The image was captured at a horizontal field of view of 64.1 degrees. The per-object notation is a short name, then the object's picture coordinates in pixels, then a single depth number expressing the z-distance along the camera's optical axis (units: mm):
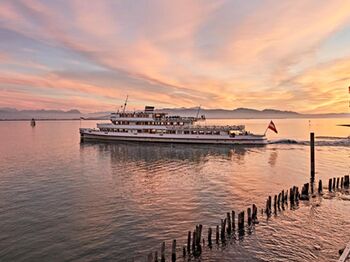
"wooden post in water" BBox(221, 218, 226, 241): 17331
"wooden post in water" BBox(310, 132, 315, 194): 34425
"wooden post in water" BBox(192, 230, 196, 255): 15820
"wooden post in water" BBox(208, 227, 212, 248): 16647
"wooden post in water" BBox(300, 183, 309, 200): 25906
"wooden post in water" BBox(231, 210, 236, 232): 18272
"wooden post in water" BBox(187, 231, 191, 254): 15562
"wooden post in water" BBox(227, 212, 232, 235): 18016
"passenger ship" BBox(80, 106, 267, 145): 74750
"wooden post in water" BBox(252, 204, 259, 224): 20109
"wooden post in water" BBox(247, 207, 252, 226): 19781
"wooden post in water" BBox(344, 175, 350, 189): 29853
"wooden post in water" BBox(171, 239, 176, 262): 14734
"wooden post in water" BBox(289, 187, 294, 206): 24695
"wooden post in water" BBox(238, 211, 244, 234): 18906
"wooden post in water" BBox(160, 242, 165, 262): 14344
